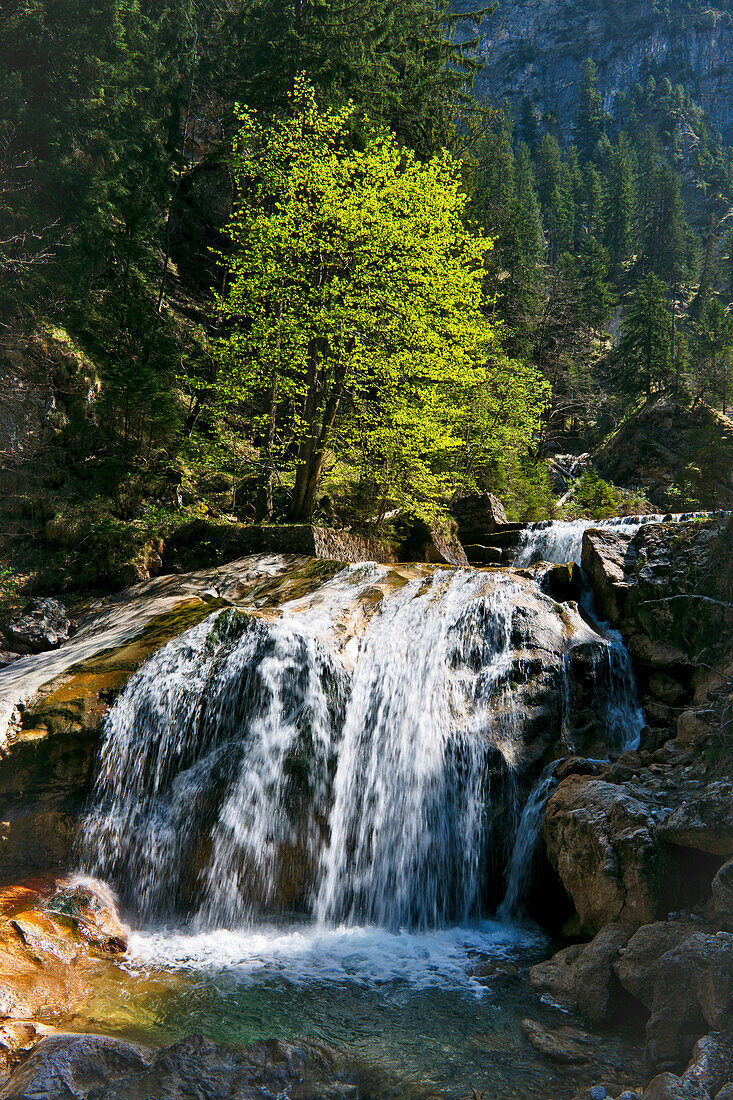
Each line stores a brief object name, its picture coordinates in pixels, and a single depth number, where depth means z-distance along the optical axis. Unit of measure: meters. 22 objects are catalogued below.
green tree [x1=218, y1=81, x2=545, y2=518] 13.11
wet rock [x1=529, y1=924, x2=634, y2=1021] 4.62
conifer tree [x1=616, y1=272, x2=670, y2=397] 37.66
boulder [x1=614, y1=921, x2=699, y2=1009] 4.39
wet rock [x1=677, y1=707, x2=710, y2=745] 6.28
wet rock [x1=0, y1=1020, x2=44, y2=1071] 4.05
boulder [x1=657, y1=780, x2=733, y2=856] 4.81
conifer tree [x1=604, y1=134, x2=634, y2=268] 57.78
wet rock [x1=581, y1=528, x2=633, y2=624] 9.32
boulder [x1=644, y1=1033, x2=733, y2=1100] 3.08
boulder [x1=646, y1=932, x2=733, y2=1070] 3.62
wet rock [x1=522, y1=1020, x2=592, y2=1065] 4.12
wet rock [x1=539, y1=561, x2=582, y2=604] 10.05
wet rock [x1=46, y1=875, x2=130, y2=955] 5.80
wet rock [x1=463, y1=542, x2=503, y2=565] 15.69
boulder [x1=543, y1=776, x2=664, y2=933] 5.09
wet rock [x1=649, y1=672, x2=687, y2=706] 8.00
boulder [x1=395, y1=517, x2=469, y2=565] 14.83
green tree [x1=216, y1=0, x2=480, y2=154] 17.80
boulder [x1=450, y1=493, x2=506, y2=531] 17.98
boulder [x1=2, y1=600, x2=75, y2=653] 10.13
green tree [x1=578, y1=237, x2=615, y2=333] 40.93
